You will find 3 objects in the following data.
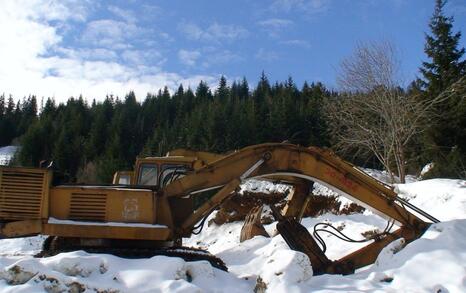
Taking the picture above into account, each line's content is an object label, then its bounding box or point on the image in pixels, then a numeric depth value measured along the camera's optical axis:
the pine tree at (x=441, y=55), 31.50
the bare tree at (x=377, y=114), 24.97
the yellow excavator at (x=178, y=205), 7.84
